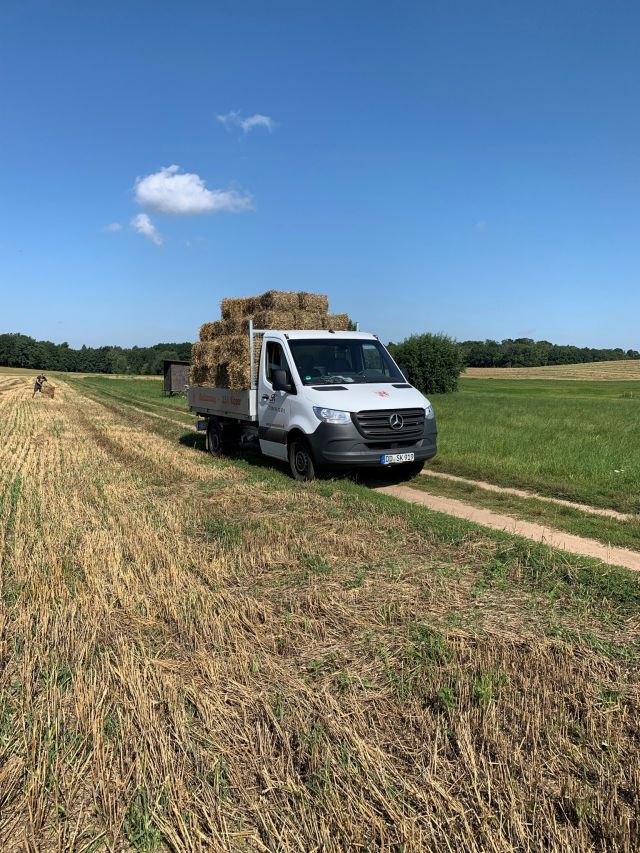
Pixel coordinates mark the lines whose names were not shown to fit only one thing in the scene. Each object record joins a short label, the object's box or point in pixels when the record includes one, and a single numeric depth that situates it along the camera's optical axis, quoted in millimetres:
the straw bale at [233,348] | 11355
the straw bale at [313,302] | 12570
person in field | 38375
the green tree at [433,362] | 42125
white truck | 8703
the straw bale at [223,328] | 12336
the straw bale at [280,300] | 12242
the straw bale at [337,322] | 12788
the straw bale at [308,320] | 12266
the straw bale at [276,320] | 11981
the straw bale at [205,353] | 12727
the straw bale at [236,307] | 13312
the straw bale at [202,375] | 12956
